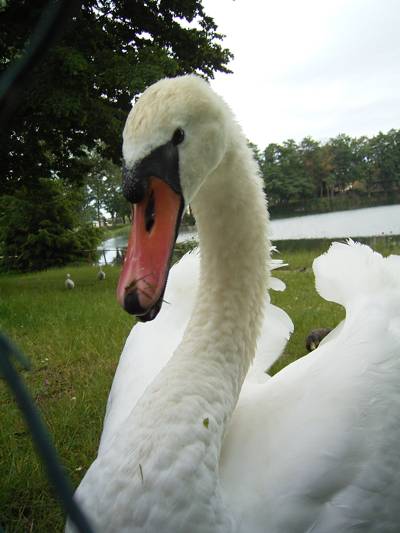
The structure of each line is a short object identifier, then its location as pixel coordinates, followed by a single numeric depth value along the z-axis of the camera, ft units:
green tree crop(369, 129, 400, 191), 180.24
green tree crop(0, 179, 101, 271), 46.78
